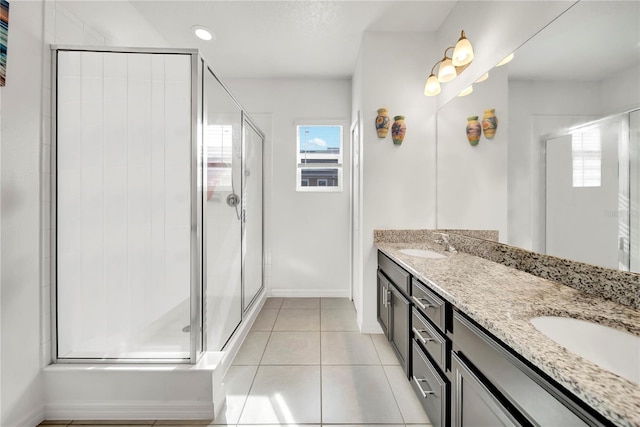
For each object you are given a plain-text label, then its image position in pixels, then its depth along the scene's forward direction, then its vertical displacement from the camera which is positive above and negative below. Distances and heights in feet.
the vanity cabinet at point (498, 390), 1.92 -1.61
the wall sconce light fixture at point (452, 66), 5.61 +3.41
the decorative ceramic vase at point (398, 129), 7.61 +2.41
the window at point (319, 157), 10.75 +2.24
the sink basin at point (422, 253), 6.35 -1.05
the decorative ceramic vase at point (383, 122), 7.59 +2.60
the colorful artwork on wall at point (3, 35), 3.88 +2.63
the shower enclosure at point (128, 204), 4.68 +0.11
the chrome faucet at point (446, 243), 6.55 -0.84
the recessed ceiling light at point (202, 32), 7.69 +5.38
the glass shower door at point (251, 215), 7.99 -0.13
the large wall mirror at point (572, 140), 2.98 +1.04
